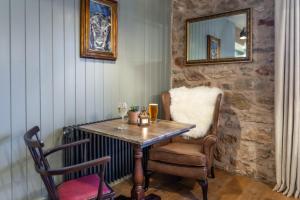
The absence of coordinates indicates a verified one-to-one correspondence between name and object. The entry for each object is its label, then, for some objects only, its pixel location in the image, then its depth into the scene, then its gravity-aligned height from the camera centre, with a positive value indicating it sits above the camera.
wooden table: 1.74 -0.33
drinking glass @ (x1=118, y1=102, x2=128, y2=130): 2.16 -0.17
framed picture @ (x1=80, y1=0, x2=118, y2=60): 2.26 +0.63
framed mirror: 2.80 +0.69
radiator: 2.15 -0.61
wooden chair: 1.35 -0.59
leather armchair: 2.20 -0.64
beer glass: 2.32 -0.18
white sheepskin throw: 2.65 -0.17
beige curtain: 2.34 -0.03
